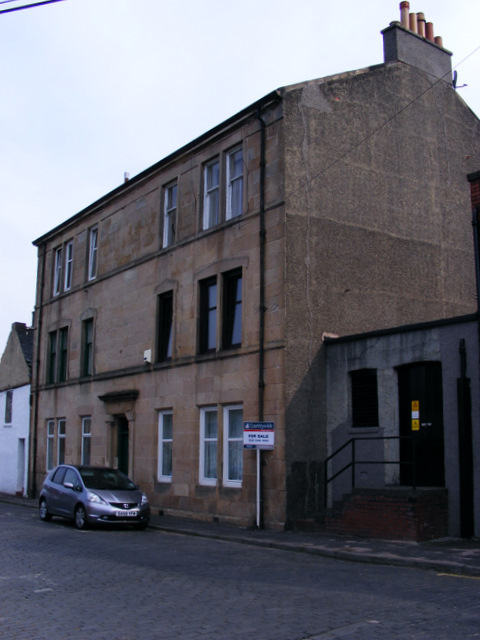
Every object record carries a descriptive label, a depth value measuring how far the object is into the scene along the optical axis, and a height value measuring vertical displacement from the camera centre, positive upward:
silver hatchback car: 16.80 -1.54
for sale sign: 16.50 -0.02
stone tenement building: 17.23 +4.39
